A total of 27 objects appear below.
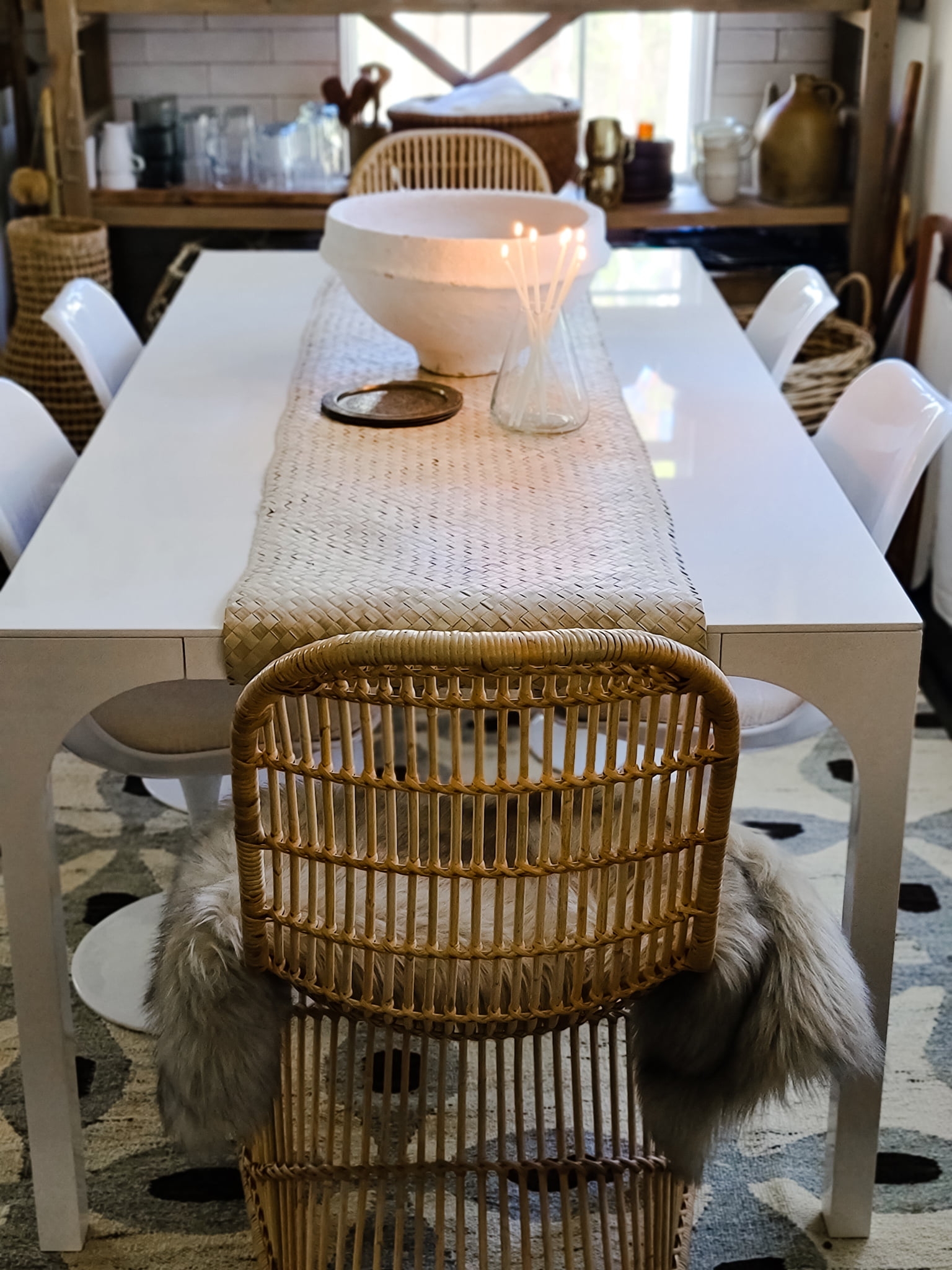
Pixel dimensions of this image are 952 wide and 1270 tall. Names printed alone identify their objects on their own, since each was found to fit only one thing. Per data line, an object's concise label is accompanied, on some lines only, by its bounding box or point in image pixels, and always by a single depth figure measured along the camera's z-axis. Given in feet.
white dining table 4.61
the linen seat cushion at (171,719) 5.77
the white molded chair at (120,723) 5.77
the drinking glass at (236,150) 12.30
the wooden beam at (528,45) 12.48
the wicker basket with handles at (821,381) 9.87
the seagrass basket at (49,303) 11.05
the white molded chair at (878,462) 5.75
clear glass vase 6.18
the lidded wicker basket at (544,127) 10.89
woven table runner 4.65
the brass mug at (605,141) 11.69
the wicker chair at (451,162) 10.10
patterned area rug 5.38
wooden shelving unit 11.21
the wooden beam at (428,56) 12.76
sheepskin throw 4.21
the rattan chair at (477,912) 3.63
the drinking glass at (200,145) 12.28
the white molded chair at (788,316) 7.53
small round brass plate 6.27
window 13.04
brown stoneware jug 11.58
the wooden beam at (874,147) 11.10
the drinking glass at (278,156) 12.08
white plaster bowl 6.31
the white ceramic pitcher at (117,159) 11.87
